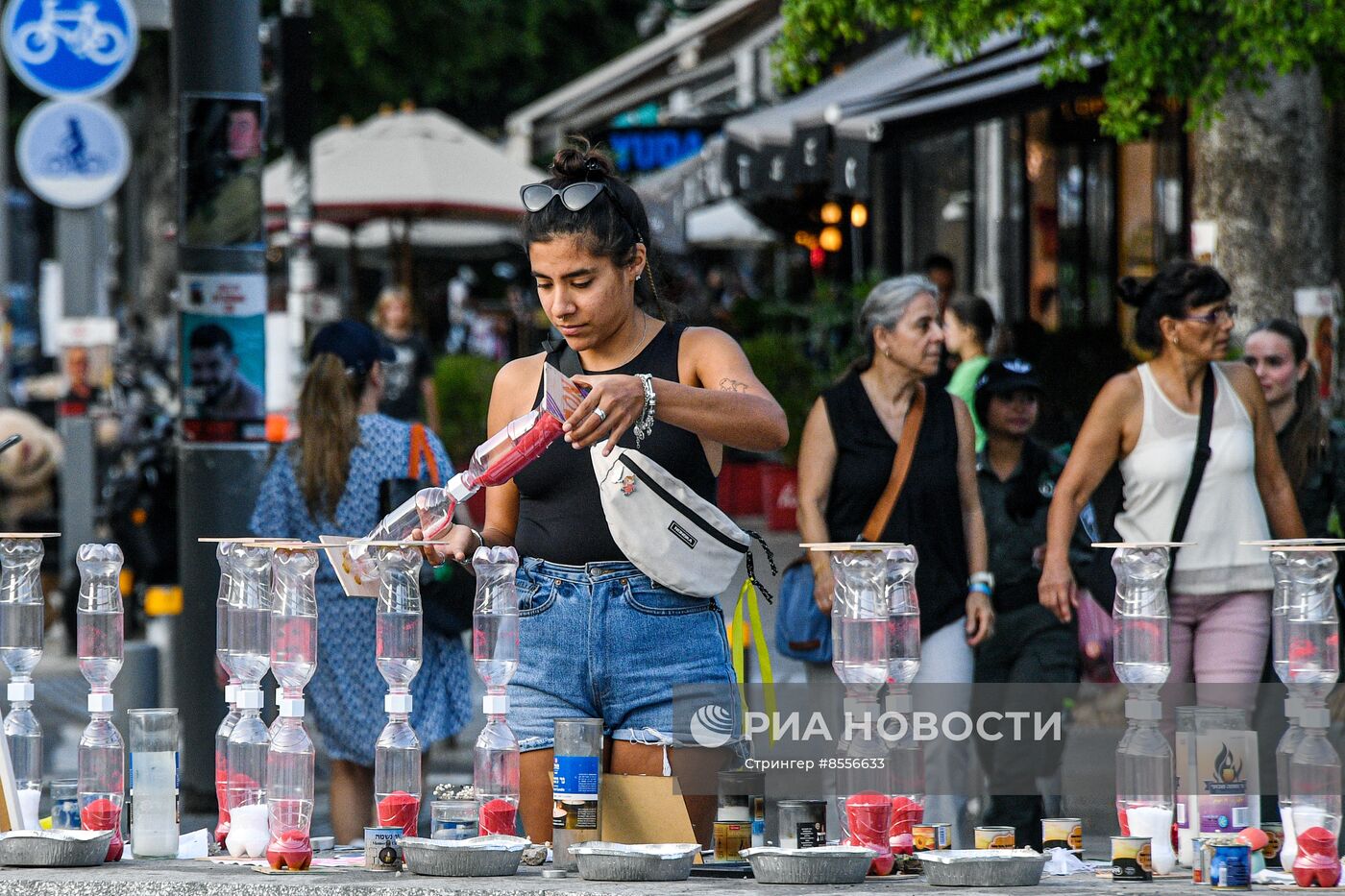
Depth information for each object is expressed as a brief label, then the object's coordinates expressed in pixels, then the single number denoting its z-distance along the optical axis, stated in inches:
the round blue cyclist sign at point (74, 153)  1087.0
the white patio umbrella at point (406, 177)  1627.7
